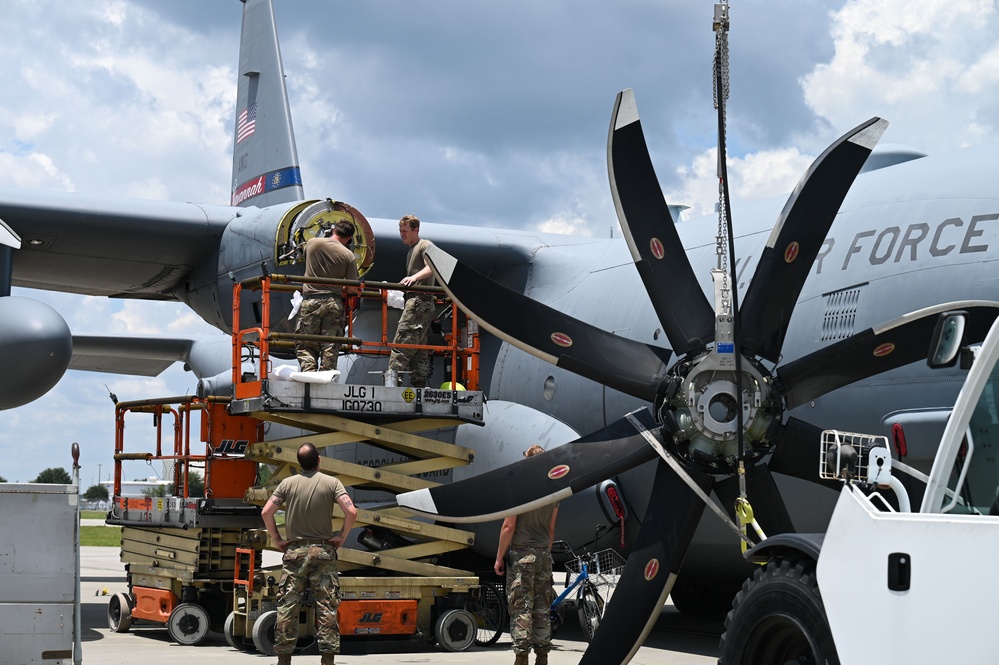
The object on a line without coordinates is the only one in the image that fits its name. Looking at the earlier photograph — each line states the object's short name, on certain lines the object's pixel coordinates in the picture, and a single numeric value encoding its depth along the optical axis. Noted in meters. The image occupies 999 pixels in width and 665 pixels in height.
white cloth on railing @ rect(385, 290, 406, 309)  10.75
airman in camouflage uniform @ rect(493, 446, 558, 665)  7.94
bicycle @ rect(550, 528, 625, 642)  9.73
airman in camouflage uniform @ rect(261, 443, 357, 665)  7.82
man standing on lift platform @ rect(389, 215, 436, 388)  10.42
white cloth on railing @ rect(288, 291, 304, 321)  10.45
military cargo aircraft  7.30
